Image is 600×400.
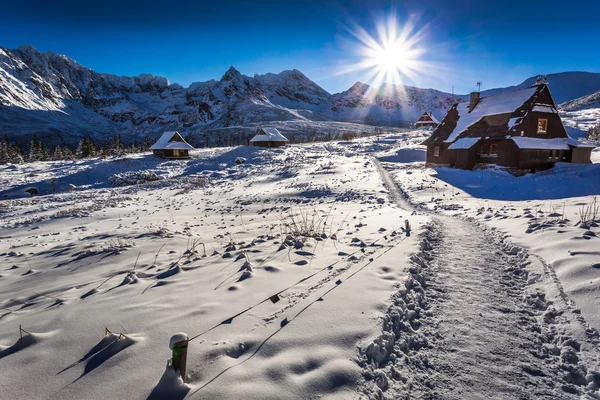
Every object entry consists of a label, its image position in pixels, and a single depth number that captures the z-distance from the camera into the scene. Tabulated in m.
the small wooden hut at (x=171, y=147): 51.25
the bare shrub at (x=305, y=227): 9.27
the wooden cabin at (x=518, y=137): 26.58
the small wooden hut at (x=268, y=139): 61.78
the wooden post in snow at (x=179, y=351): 2.72
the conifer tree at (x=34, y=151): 60.01
